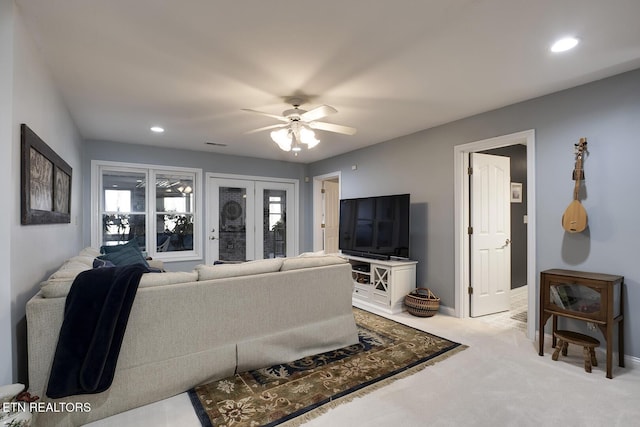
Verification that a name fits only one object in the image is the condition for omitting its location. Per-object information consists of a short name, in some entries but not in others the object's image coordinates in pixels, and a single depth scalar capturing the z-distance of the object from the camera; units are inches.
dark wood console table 91.7
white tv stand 153.0
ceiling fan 114.5
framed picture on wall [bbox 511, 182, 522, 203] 185.3
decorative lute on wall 104.7
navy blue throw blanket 66.4
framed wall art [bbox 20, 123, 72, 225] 70.1
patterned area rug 73.4
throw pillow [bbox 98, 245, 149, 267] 110.2
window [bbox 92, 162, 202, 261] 184.2
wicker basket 145.4
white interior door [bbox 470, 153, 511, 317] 148.7
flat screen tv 159.8
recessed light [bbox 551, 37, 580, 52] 80.0
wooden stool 94.3
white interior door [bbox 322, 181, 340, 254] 249.9
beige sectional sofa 68.4
